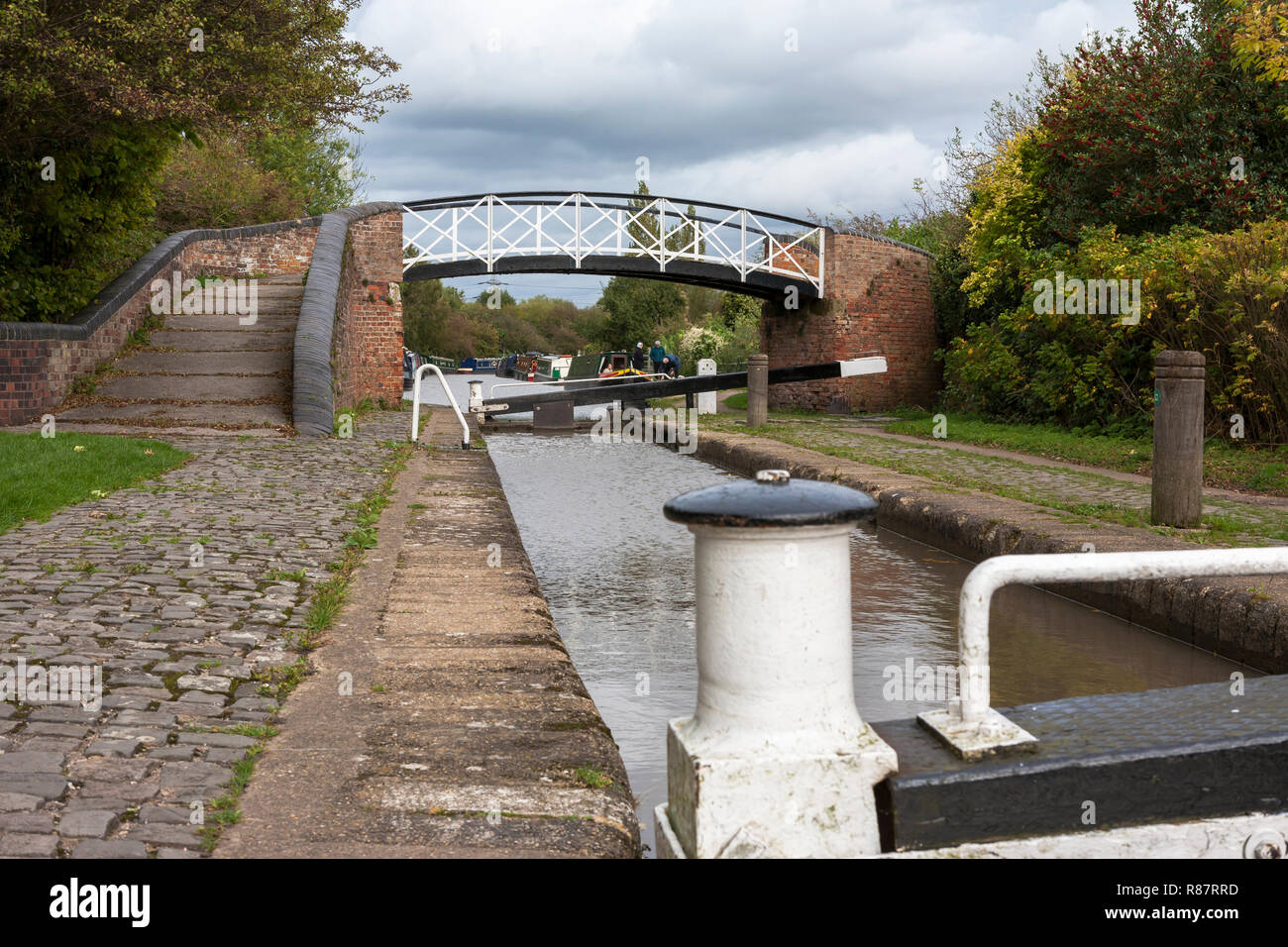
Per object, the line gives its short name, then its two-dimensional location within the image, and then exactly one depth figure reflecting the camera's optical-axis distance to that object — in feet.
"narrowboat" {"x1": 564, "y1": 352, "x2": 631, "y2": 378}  119.85
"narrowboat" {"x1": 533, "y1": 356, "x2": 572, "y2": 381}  145.48
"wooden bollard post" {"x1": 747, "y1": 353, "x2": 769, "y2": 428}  52.42
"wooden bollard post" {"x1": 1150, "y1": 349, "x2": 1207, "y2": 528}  20.52
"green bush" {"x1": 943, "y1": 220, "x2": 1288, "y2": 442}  32.32
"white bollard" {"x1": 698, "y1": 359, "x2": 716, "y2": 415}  66.90
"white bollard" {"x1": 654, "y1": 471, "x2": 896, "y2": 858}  6.72
